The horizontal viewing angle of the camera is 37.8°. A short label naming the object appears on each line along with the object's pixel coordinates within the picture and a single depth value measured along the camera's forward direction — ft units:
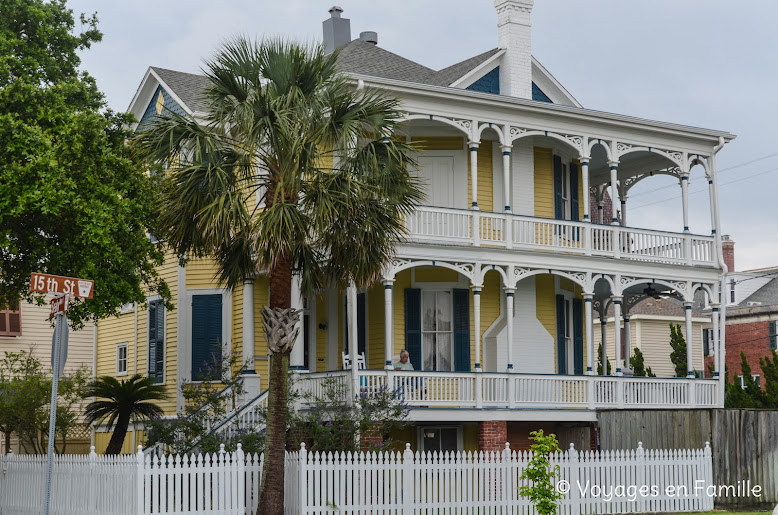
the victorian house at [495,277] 79.15
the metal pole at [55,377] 45.71
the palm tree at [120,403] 75.77
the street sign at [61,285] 47.50
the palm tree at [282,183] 58.90
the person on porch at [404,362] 77.51
